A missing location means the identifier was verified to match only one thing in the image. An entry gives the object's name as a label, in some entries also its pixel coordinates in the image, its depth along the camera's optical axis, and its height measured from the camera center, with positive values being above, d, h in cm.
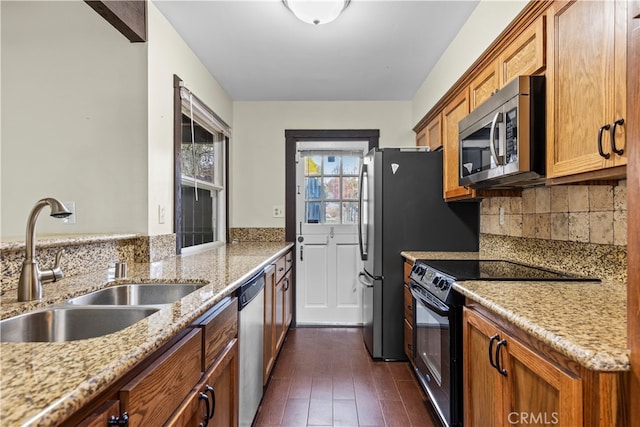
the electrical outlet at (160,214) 225 +1
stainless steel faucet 118 -18
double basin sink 109 -33
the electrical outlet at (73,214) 207 +1
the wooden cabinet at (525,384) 85 -48
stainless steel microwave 159 +37
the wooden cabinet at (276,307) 238 -72
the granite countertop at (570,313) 83 -30
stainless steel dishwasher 175 -67
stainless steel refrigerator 294 -9
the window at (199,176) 263 +33
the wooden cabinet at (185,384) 76 -44
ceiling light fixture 197 +112
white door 402 -19
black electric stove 173 -53
